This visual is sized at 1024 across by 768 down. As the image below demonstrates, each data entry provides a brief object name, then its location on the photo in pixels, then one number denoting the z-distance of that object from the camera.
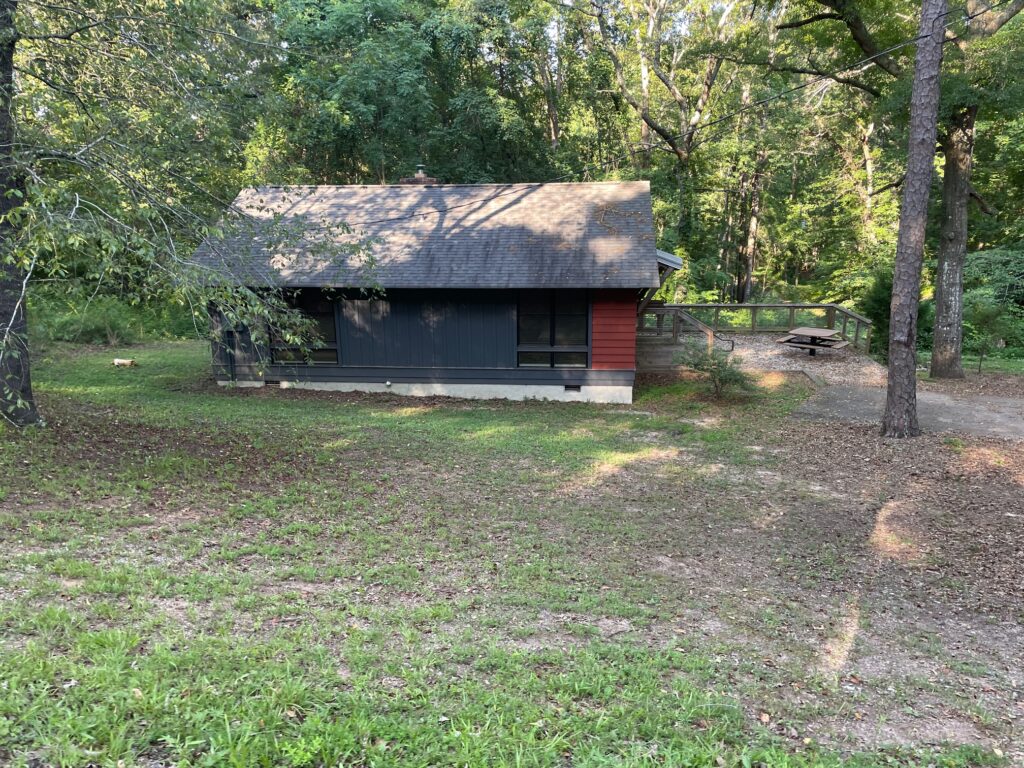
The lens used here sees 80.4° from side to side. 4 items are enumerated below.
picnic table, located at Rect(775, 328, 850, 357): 15.69
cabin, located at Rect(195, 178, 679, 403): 12.85
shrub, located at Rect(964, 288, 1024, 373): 15.88
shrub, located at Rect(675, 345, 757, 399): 12.08
